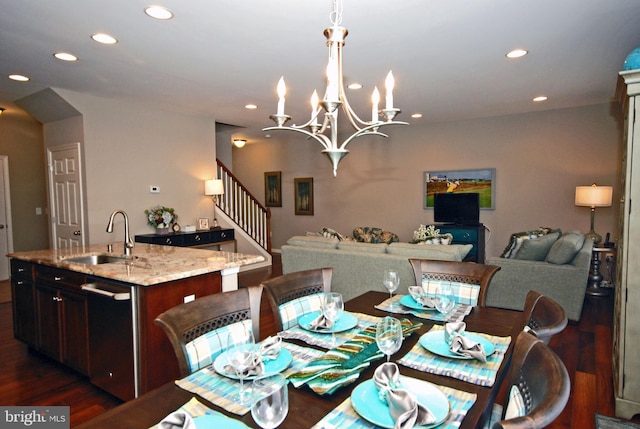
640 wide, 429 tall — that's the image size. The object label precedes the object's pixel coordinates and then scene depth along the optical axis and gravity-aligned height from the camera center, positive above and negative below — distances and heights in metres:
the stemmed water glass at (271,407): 0.89 -0.49
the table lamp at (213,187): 6.00 +0.28
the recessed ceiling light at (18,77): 3.90 +1.38
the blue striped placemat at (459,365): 1.21 -0.57
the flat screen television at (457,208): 6.19 -0.13
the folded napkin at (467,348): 1.30 -0.53
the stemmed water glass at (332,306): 1.61 -0.45
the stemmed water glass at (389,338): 1.24 -0.45
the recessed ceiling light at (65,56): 3.28 +1.34
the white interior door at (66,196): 4.86 +0.15
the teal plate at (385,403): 0.96 -0.55
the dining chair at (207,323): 1.36 -0.48
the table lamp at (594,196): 4.86 +0.02
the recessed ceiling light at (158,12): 2.46 +1.29
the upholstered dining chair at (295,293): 1.87 -0.48
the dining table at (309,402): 0.99 -0.57
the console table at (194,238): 5.20 -0.50
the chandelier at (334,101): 1.61 +0.48
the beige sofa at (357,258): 3.76 -0.60
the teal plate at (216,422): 0.94 -0.56
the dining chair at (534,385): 0.77 -0.45
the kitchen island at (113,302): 2.21 -0.63
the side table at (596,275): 4.78 -1.02
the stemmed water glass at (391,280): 1.94 -0.41
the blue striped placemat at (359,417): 0.96 -0.57
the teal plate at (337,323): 1.60 -0.54
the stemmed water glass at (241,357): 1.09 -0.48
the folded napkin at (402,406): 0.91 -0.53
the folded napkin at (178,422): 0.90 -0.52
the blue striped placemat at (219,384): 1.07 -0.57
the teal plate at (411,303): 1.92 -0.54
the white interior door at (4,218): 5.91 -0.16
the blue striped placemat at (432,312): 1.78 -0.56
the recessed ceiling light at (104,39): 2.88 +1.31
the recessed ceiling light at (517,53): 3.23 +1.28
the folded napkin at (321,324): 1.60 -0.52
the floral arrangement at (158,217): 5.39 -0.17
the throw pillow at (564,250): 3.78 -0.53
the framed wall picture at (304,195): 8.28 +0.18
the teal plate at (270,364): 1.21 -0.54
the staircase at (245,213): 6.71 -0.17
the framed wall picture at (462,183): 6.22 +0.29
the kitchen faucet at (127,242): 2.84 -0.29
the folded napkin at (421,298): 1.90 -0.50
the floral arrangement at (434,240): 4.21 -0.44
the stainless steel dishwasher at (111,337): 2.23 -0.82
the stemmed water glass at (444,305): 1.77 -0.50
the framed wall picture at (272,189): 8.78 +0.34
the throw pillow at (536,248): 3.98 -0.52
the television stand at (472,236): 6.00 -0.58
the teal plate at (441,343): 1.35 -0.55
